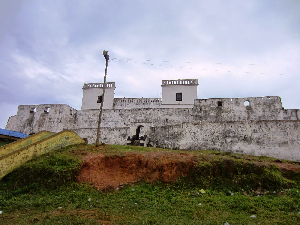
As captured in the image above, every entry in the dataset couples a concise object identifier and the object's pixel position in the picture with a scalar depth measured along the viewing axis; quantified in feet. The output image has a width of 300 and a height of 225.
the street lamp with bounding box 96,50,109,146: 40.72
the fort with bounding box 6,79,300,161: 46.26
